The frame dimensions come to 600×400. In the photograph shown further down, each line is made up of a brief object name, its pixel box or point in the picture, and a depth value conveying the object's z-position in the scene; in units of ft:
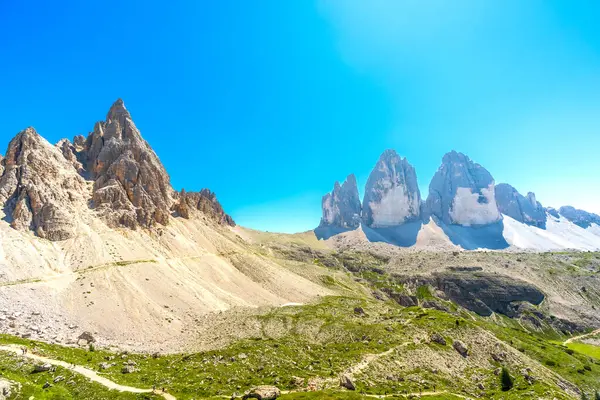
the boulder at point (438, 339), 254.53
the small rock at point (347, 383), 172.04
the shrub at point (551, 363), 317.01
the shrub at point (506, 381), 204.33
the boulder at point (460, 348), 248.73
